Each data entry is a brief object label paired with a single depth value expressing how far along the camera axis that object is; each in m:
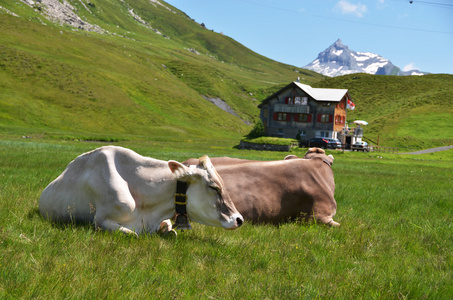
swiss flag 84.47
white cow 6.32
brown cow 8.39
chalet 82.94
